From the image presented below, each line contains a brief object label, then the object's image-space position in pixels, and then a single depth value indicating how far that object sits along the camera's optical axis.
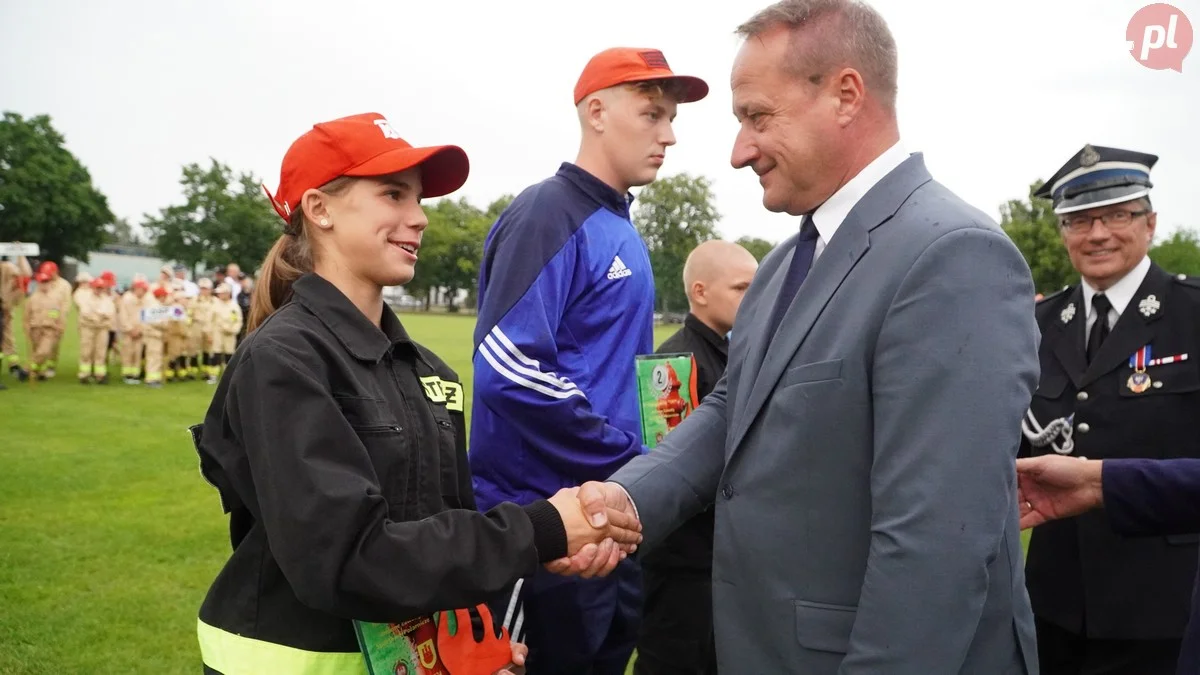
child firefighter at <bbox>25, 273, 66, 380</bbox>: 17.81
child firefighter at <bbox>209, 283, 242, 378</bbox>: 20.44
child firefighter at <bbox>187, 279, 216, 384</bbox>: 20.56
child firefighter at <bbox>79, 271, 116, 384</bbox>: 18.47
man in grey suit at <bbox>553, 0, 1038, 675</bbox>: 1.85
